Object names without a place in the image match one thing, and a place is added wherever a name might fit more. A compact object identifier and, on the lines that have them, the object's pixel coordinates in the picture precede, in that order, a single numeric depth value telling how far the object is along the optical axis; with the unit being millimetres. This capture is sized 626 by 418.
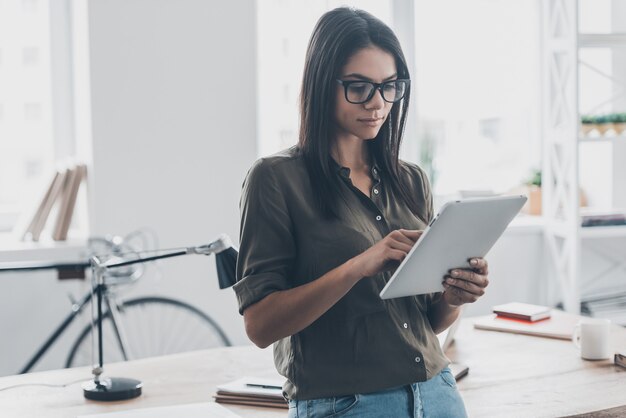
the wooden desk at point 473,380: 1899
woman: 1520
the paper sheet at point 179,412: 1802
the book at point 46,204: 3584
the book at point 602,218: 4086
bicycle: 3451
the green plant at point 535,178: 4508
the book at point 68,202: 3578
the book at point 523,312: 2639
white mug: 2227
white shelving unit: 3973
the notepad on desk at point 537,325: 2498
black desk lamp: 1929
